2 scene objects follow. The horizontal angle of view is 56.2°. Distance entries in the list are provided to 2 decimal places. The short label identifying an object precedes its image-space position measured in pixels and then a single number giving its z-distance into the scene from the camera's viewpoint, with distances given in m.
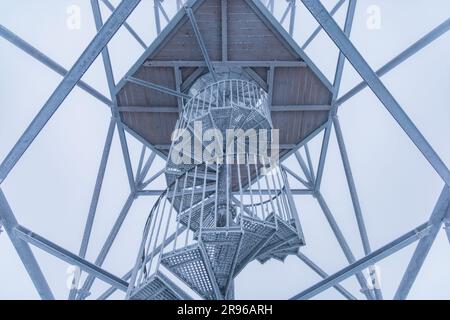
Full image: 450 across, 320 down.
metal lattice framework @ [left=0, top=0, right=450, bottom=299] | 6.64
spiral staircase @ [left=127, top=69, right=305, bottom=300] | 6.59
